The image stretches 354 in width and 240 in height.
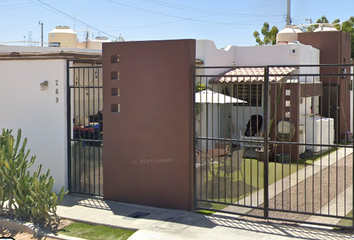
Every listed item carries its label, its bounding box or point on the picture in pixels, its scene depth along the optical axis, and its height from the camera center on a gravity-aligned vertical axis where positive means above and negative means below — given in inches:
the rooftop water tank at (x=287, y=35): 812.0 +132.7
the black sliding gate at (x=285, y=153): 337.1 -47.4
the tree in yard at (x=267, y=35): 1234.7 +207.7
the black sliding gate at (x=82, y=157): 374.0 -37.6
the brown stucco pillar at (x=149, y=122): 324.8 -8.3
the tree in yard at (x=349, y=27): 1182.0 +221.1
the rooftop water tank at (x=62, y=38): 850.8 +134.0
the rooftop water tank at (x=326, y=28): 792.9 +145.9
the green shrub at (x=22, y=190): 298.7 -51.4
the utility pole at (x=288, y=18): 1386.8 +276.4
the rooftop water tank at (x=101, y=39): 941.7 +148.9
